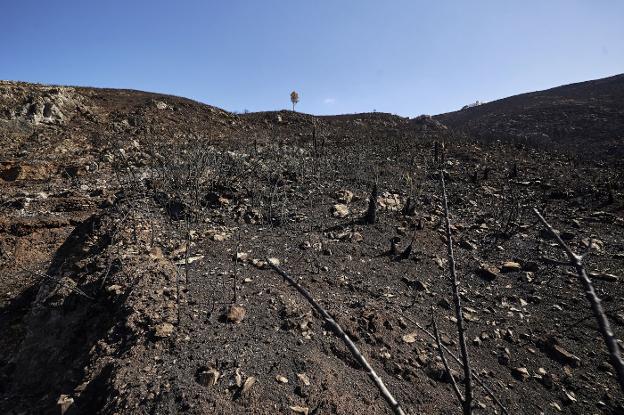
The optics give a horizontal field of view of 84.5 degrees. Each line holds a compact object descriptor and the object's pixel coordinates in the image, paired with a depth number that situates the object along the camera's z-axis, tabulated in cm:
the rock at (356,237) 579
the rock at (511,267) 552
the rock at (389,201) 736
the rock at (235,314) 334
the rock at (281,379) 266
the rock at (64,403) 252
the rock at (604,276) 527
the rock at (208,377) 254
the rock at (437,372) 315
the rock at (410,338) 351
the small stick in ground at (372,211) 647
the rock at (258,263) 455
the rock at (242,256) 478
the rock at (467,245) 617
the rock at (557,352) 370
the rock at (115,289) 382
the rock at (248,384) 249
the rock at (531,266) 549
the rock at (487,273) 528
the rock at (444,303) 440
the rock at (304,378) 267
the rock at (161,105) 1619
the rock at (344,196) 749
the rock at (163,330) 304
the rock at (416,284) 472
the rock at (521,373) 343
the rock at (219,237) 536
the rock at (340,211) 672
